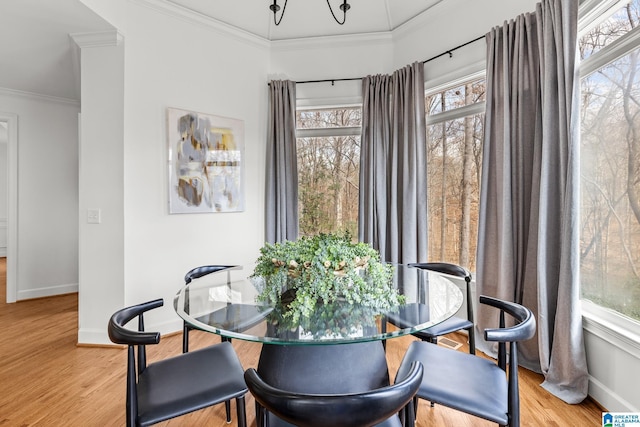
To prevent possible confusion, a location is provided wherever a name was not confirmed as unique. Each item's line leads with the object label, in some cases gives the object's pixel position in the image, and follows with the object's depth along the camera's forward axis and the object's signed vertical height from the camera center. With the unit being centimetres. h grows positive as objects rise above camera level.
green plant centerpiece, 134 -31
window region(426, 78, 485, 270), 305 +43
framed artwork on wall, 309 +48
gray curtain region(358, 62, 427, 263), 325 +47
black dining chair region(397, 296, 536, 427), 124 -70
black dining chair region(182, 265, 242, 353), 197 -42
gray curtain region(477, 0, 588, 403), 201 +16
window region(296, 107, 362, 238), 383 +51
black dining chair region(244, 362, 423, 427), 81 -48
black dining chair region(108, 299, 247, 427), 122 -71
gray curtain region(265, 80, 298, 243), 367 +56
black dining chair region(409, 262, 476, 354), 195 -69
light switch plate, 281 -4
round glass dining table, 120 -44
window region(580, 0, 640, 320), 184 +30
